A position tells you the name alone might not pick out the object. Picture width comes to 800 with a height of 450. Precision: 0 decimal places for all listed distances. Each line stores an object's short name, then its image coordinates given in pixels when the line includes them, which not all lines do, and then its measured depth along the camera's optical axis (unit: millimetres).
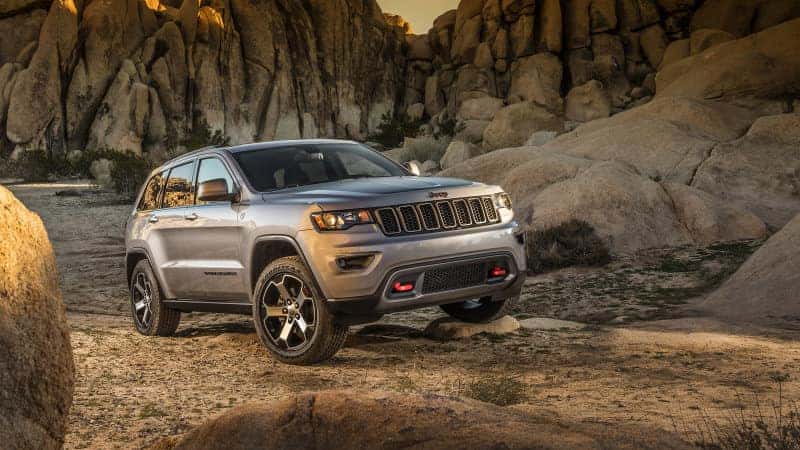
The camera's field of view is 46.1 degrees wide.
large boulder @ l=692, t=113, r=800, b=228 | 15125
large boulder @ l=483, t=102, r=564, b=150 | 29219
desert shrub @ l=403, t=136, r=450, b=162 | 32469
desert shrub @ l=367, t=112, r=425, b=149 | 52541
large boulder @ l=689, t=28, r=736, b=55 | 50312
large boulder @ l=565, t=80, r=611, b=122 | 50812
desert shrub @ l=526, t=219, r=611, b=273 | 12734
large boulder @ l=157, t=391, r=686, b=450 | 3170
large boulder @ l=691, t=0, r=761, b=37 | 53406
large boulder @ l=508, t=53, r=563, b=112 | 54625
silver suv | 6750
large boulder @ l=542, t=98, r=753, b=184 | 16562
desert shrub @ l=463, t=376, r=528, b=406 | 5672
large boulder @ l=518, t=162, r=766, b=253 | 13570
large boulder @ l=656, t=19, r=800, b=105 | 21203
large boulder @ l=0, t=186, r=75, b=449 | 3410
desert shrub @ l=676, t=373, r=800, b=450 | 3750
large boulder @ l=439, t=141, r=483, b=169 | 25653
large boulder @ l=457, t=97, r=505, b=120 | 53781
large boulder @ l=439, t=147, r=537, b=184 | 16578
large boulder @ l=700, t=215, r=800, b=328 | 9042
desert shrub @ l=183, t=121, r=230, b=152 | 45281
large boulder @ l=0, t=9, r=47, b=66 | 45875
